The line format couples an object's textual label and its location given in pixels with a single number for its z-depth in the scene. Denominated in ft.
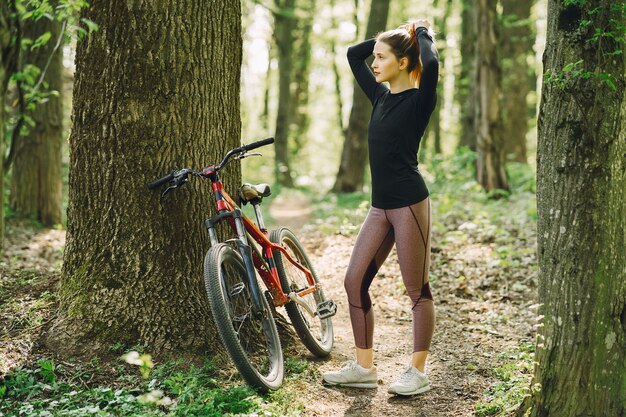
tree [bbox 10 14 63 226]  31.96
